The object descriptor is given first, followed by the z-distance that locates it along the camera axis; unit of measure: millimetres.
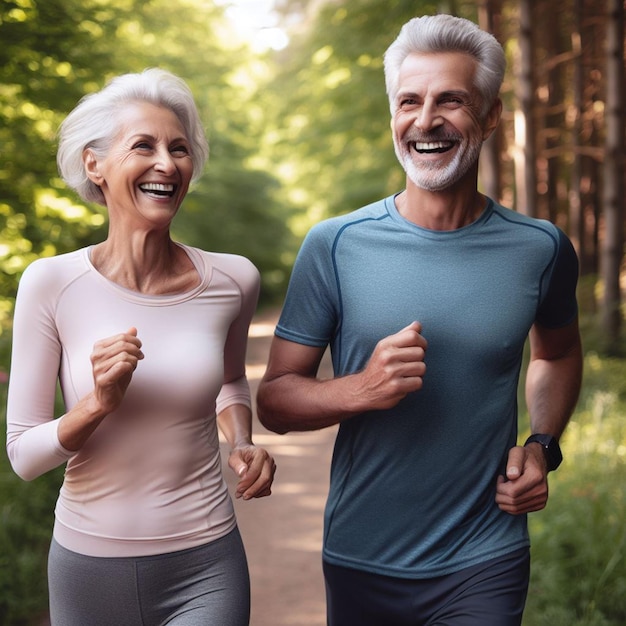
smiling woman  2404
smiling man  2650
